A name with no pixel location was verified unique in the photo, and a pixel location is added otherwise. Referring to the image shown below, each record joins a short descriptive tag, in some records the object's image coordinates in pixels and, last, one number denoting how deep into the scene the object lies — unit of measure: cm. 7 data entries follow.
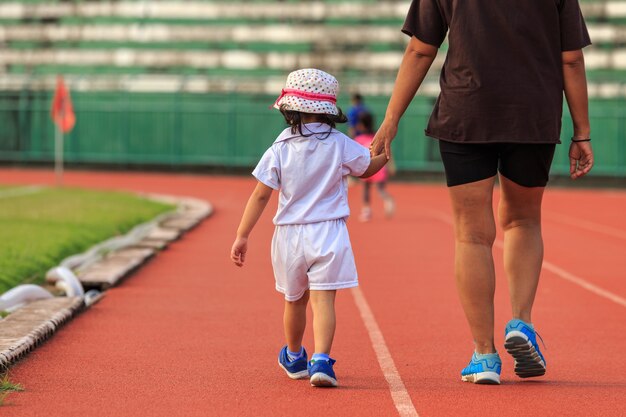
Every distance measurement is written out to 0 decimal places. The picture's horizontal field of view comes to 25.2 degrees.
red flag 3123
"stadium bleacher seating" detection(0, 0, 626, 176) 4122
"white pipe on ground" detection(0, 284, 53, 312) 964
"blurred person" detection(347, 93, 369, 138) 2311
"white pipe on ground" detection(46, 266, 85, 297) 1073
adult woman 693
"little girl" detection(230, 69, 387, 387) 710
